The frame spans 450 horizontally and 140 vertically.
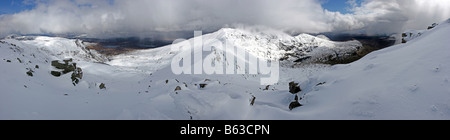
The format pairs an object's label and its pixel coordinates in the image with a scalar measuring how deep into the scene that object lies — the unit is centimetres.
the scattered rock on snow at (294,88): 1767
